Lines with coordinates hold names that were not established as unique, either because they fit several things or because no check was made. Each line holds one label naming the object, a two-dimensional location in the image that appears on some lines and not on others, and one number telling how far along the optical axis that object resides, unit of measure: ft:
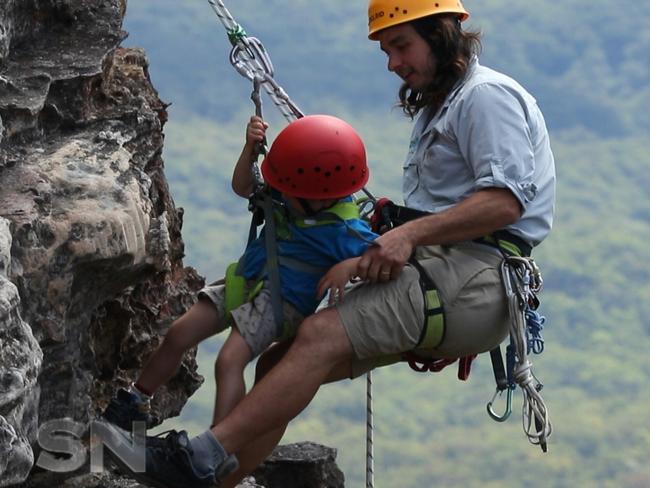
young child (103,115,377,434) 41.83
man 39.83
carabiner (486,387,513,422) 44.01
